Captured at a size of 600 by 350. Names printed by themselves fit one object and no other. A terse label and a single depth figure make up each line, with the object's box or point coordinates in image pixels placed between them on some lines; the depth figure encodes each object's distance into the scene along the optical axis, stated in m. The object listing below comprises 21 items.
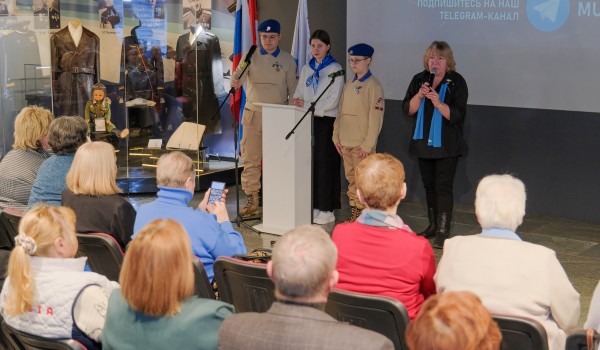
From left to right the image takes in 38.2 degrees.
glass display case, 8.27
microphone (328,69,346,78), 6.81
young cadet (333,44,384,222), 6.76
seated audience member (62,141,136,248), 4.12
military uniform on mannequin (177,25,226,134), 8.37
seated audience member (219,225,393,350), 2.39
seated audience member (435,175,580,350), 3.02
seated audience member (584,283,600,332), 2.96
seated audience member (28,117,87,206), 4.70
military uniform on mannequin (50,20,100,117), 8.28
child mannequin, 8.31
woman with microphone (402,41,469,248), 6.22
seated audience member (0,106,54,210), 5.11
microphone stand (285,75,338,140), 6.43
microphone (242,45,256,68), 6.95
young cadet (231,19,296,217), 7.31
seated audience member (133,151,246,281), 3.76
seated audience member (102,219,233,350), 2.64
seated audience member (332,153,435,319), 3.28
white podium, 6.63
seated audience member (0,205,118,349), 2.97
